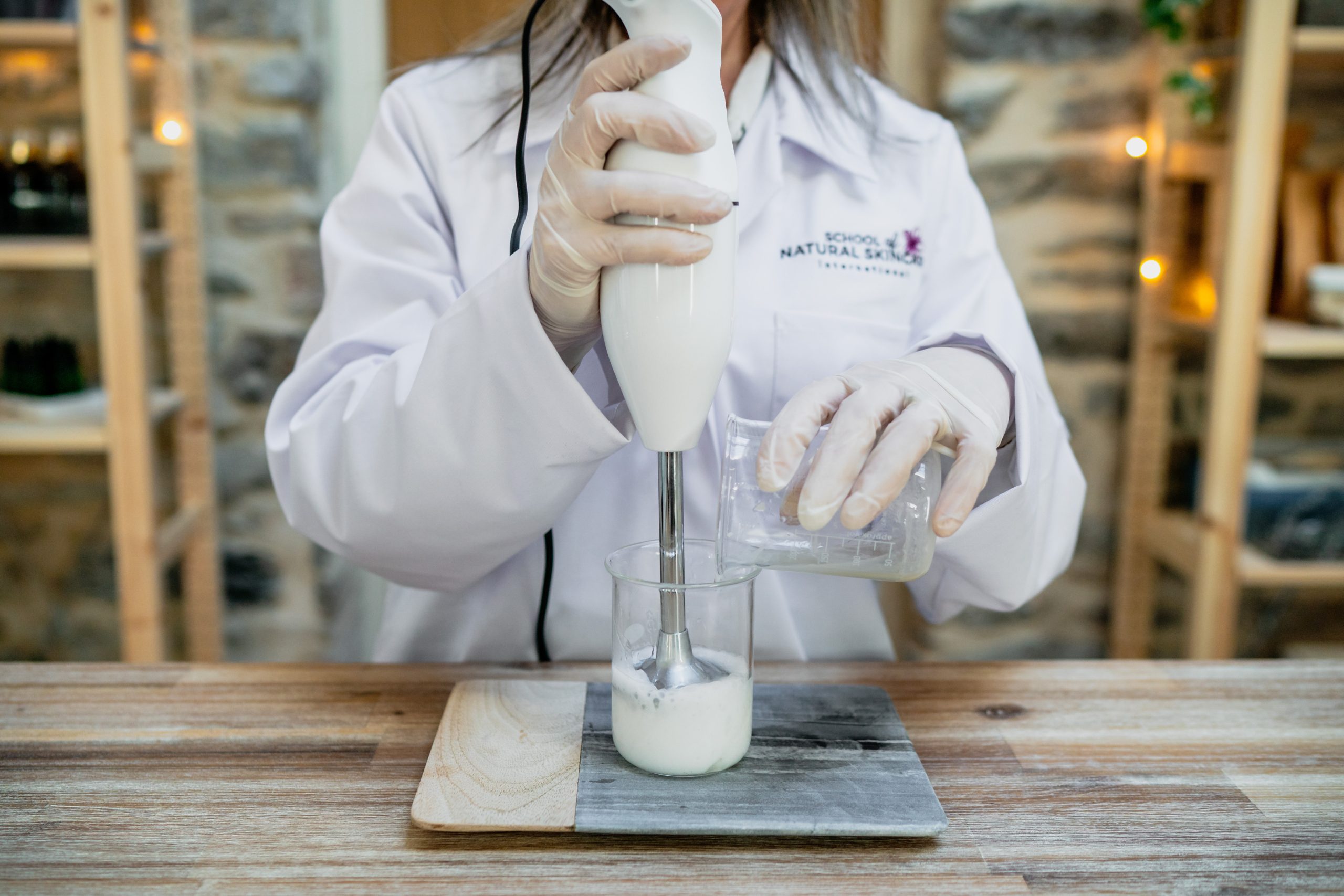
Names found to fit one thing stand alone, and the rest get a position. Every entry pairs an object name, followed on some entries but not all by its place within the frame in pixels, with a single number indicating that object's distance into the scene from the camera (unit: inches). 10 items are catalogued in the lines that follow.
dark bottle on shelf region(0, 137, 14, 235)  68.4
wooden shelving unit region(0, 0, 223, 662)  62.1
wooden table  20.8
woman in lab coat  24.5
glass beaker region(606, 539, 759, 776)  24.1
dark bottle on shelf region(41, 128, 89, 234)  67.8
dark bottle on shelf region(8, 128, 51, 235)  67.9
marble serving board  22.1
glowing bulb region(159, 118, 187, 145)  68.5
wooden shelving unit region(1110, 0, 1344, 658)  61.7
